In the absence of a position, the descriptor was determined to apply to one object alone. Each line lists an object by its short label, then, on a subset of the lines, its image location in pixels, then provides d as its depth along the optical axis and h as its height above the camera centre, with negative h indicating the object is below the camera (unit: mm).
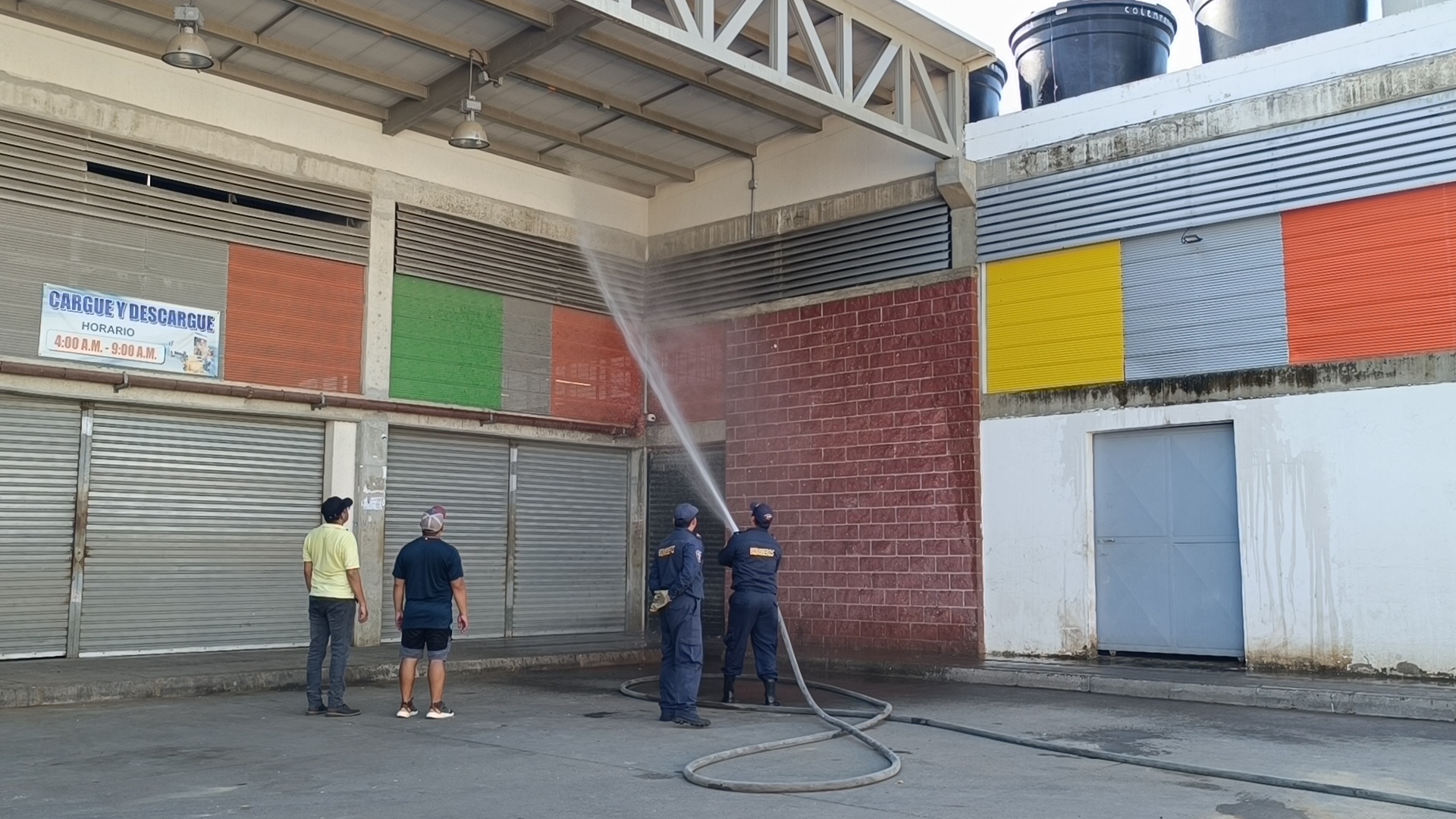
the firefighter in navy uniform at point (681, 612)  9977 -599
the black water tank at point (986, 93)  16734 +6021
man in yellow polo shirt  10461 -484
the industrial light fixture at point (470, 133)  14305 +4617
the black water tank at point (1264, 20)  13695 +5779
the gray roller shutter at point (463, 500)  16422 +508
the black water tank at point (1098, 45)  15109 +6037
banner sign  13375 +2238
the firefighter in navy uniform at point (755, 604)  11430 -593
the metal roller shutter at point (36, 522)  13109 +127
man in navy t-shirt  10016 -517
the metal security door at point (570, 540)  17828 -32
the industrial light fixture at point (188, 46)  11789 +4609
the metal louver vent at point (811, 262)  15906 +3792
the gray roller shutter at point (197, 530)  13859 +62
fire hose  6807 -1374
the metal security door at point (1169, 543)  13320 -12
